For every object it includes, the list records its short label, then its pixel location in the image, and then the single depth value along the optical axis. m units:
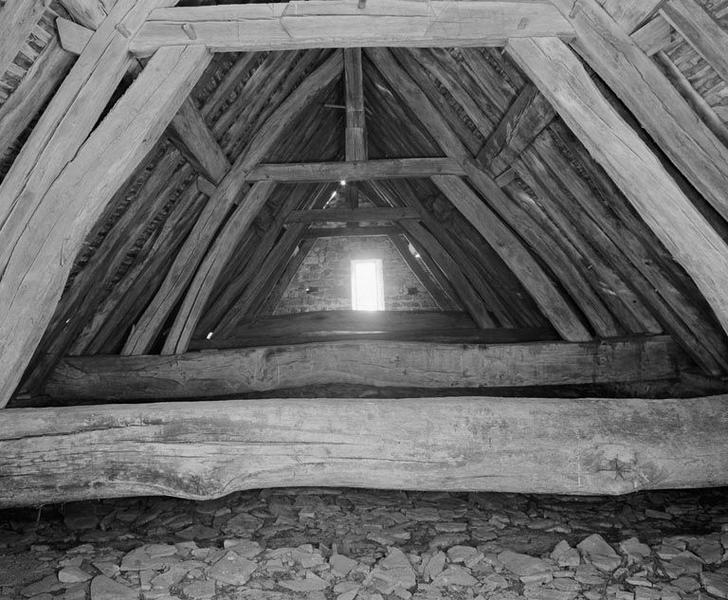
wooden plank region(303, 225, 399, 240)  8.12
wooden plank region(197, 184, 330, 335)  5.71
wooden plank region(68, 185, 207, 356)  3.74
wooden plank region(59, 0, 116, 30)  2.00
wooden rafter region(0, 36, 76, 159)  2.08
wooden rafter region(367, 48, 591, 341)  3.84
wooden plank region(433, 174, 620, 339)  3.70
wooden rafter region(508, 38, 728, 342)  2.09
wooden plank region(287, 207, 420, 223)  6.27
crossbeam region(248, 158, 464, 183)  4.05
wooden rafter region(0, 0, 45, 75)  1.83
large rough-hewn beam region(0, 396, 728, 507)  2.28
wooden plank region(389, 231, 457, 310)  8.16
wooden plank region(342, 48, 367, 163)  4.15
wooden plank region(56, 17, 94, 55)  2.04
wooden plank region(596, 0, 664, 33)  1.89
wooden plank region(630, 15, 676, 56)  1.93
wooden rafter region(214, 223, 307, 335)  6.25
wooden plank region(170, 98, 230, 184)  3.04
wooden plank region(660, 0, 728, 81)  1.79
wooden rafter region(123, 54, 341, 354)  3.92
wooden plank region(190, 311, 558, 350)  5.59
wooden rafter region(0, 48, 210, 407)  2.20
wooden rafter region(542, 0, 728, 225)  2.04
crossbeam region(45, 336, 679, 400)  4.04
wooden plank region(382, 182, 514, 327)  5.79
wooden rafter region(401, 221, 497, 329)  6.20
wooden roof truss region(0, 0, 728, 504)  2.10
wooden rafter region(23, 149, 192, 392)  3.20
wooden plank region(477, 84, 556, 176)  2.79
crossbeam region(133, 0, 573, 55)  2.19
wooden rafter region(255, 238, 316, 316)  8.09
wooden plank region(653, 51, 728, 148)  2.04
